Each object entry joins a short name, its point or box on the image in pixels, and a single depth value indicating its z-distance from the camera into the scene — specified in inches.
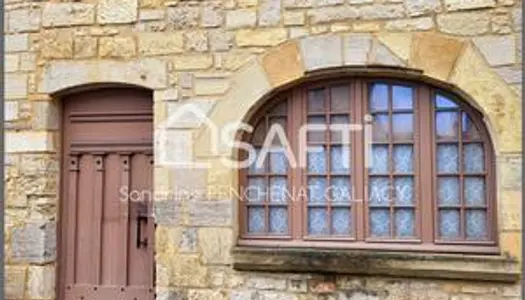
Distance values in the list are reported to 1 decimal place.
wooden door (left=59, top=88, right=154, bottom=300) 187.8
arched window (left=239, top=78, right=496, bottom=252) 163.8
